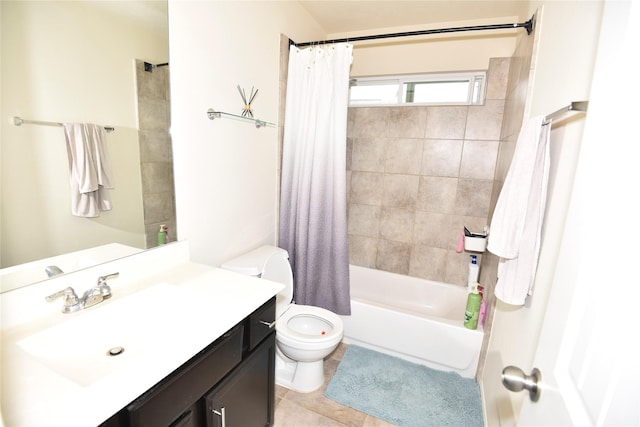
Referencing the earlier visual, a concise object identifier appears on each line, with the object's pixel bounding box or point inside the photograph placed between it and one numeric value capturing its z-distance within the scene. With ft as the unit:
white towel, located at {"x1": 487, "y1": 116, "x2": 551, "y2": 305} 3.94
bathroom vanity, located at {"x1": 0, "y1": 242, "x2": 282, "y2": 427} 2.29
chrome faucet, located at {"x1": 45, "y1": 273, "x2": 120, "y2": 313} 3.35
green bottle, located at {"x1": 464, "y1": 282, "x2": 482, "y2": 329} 6.59
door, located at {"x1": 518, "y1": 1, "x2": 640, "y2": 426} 1.36
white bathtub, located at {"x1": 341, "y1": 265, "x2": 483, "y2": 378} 6.68
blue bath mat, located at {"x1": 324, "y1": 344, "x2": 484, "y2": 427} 5.71
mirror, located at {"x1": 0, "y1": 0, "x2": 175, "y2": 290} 3.01
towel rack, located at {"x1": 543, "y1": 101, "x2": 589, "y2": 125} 3.02
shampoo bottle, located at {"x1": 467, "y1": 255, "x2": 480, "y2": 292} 7.56
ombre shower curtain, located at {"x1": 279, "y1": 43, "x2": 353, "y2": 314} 6.74
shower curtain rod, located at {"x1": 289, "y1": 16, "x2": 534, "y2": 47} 5.53
